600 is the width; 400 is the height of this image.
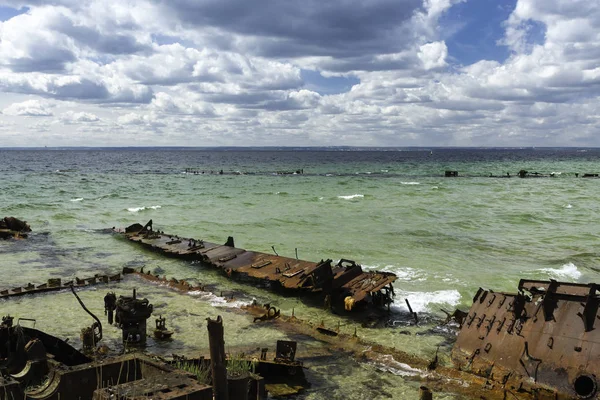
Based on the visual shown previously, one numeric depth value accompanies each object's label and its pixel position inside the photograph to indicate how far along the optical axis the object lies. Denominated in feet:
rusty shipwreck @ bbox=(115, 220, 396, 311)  57.47
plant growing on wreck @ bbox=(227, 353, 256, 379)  25.05
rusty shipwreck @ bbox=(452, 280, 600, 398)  33.73
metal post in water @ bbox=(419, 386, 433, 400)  26.43
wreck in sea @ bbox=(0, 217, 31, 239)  101.53
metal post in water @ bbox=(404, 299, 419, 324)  54.31
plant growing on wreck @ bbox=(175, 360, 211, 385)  24.80
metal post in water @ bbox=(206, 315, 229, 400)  19.70
